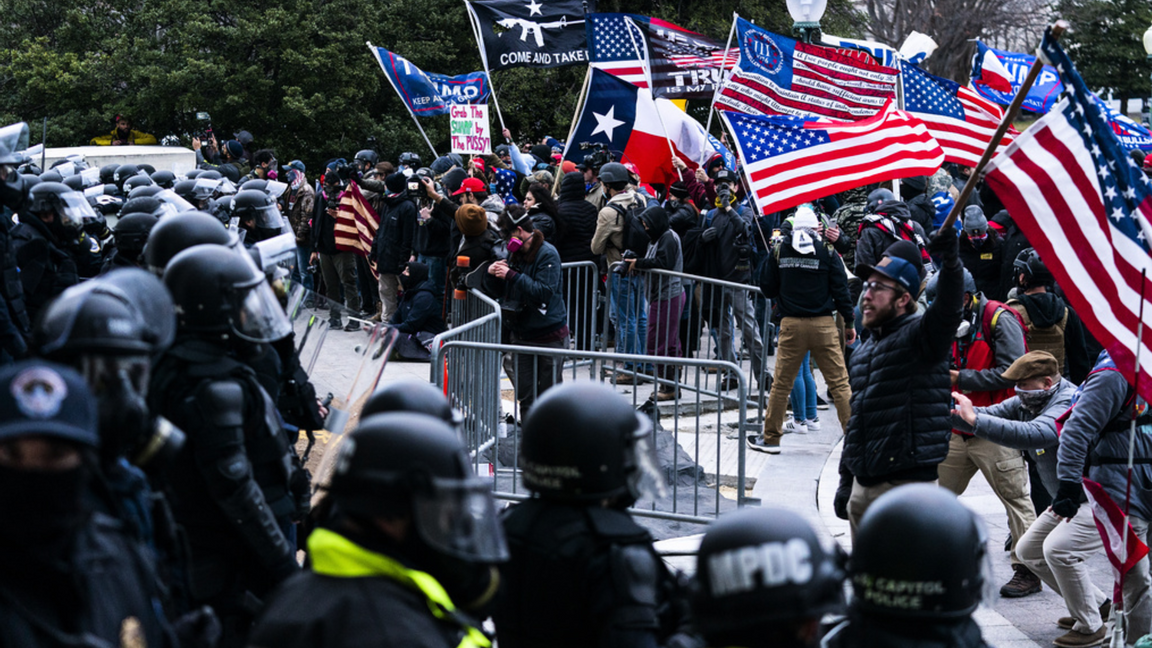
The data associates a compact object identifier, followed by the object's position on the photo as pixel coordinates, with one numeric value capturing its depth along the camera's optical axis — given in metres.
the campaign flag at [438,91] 15.04
